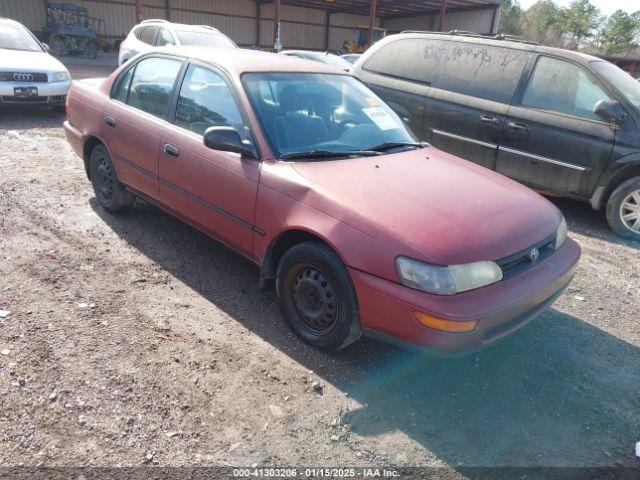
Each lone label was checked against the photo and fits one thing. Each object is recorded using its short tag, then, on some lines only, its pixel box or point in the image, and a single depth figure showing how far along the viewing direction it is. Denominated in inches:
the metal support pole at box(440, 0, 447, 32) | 1000.7
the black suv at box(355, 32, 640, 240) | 202.5
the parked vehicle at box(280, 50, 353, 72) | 526.5
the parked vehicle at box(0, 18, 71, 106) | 311.9
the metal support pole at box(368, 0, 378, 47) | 956.3
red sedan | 100.0
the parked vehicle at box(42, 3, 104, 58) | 857.5
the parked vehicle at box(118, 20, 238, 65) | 422.6
